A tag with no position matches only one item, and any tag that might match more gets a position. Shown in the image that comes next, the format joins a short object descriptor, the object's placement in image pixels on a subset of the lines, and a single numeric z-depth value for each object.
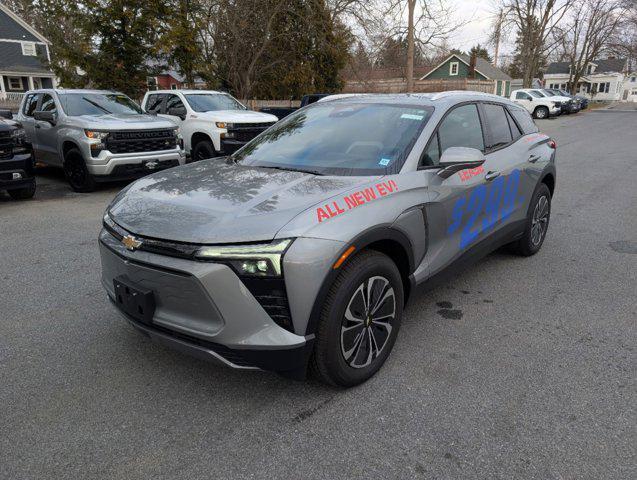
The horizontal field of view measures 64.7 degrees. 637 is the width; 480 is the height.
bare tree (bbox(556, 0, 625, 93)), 50.38
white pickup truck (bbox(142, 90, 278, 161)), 10.63
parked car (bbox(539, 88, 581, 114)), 32.72
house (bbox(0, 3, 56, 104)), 40.81
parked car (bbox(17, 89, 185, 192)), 8.53
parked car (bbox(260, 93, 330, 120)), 15.99
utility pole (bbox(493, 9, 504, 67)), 44.34
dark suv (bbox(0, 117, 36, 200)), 7.63
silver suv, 2.48
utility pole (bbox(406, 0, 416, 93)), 19.70
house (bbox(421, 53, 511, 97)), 55.69
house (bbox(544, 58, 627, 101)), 82.69
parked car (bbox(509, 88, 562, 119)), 31.48
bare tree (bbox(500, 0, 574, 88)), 43.88
